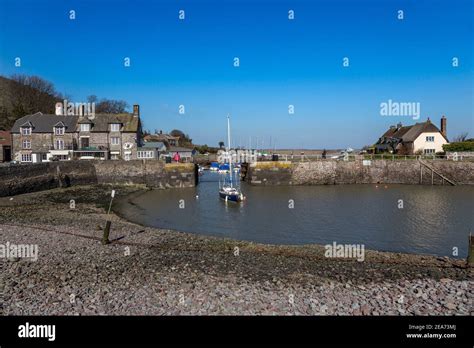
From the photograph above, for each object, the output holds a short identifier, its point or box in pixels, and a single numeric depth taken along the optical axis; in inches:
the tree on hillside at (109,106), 3747.5
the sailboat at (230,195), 1327.5
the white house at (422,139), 2480.3
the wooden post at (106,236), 643.5
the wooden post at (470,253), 530.3
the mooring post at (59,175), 1653.5
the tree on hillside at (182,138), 4866.6
